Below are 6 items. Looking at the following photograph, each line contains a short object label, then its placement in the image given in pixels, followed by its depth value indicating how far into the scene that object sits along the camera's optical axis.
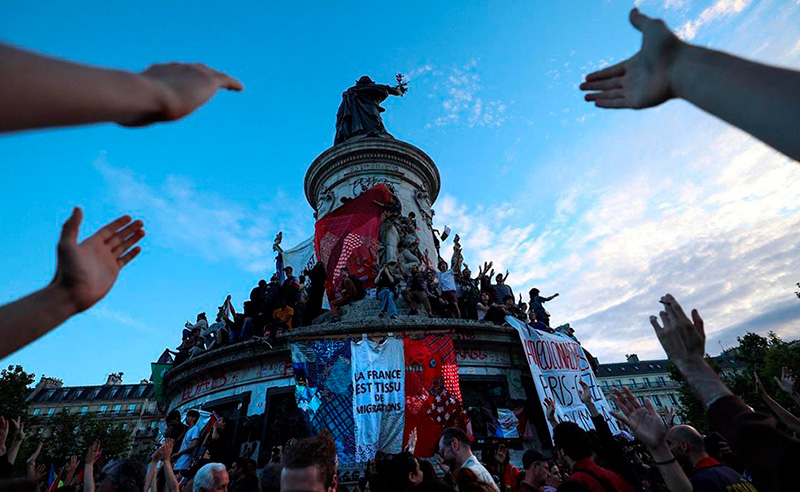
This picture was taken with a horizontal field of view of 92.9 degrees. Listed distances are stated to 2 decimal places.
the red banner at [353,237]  14.77
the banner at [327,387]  8.48
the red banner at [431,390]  8.58
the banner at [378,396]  8.33
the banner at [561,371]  9.97
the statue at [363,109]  20.94
